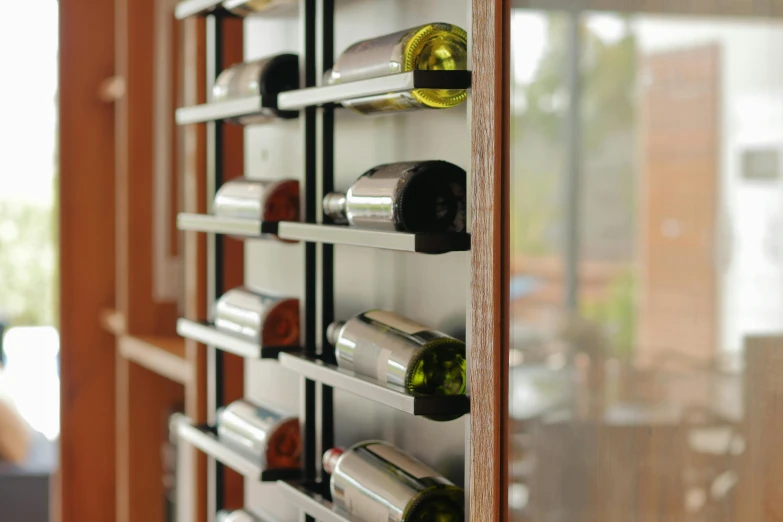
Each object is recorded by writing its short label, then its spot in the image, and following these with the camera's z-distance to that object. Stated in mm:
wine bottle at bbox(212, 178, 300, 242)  2289
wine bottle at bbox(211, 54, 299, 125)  2274
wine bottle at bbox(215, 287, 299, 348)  2286
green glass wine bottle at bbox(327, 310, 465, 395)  1978
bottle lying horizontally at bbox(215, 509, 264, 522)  2405
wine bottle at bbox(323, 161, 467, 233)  1981
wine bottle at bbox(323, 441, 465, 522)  1988
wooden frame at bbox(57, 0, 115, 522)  3903
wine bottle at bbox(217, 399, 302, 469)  2280
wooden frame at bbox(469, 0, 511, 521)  1875
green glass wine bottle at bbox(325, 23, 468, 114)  1977
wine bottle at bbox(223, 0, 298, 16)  2312
